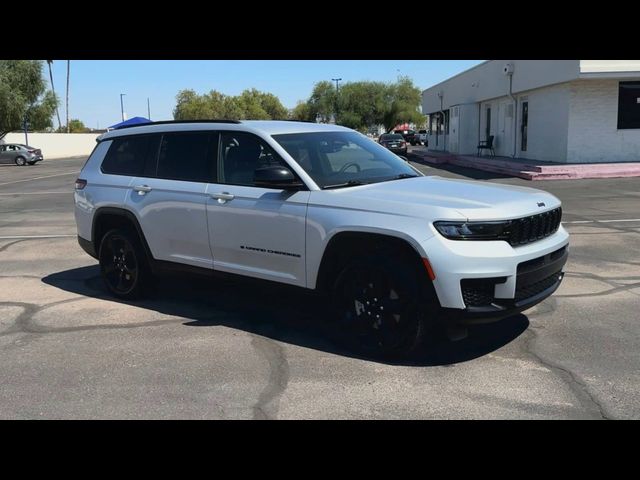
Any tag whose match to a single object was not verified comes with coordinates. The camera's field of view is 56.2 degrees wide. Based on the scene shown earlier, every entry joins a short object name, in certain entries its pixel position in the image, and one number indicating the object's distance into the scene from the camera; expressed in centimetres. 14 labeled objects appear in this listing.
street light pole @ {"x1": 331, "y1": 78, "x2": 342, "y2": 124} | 8112
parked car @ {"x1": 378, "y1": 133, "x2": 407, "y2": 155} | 3686
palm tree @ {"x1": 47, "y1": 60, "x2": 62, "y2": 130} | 5844
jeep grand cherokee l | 427
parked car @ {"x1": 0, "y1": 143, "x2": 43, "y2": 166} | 4594
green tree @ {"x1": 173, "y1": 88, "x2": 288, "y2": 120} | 9606
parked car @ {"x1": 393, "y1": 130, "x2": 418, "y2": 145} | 6500
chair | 2916
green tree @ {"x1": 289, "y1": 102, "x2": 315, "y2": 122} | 8431
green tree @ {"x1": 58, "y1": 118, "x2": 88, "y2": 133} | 11555
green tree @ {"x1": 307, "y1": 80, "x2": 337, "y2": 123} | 8131
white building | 2175
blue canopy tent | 2056
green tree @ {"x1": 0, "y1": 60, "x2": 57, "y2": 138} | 5216
